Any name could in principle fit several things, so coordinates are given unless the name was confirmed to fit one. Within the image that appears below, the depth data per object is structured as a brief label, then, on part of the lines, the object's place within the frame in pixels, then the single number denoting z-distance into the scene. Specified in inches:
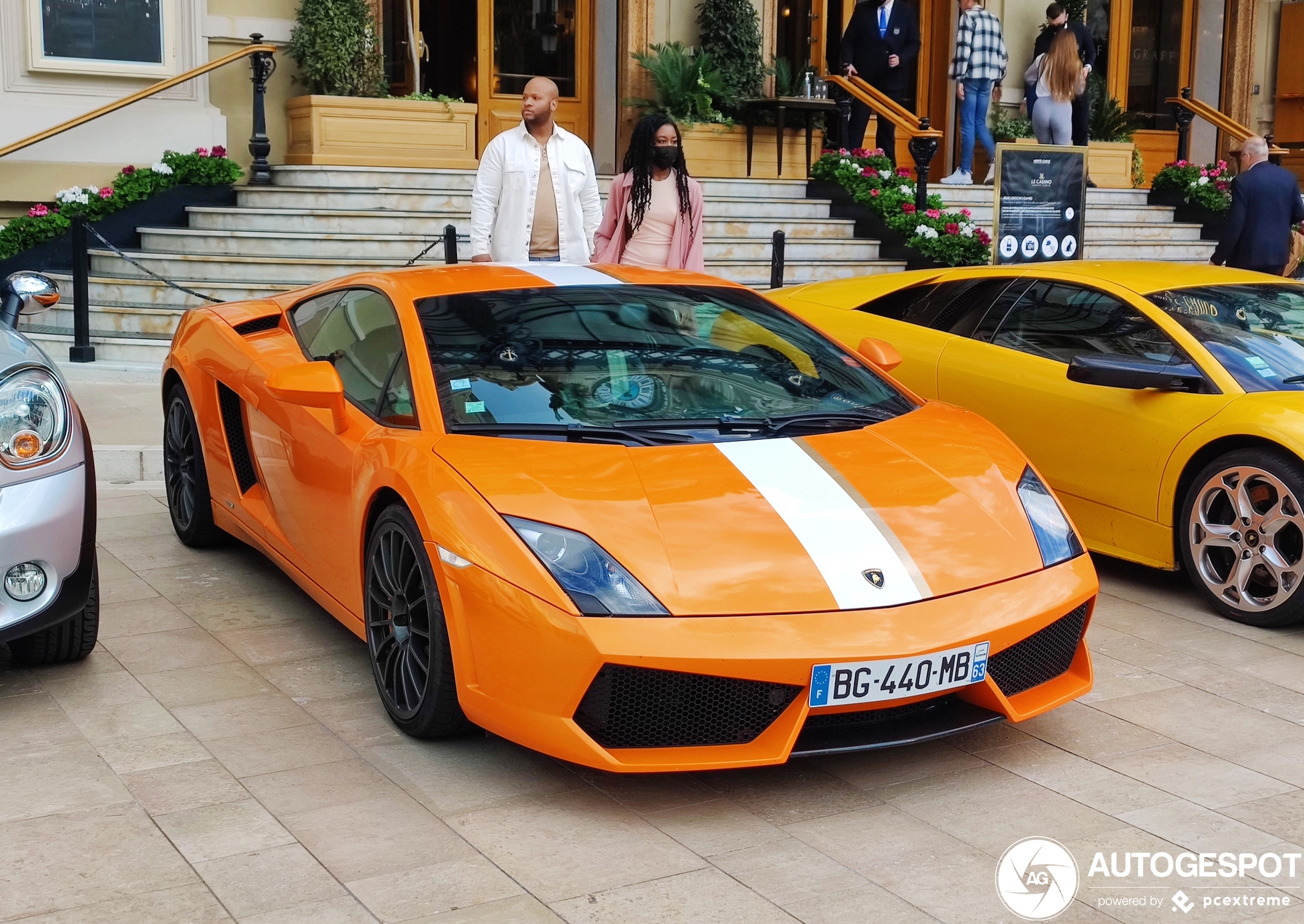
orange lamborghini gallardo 137.6
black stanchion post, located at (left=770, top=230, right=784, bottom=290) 423.8
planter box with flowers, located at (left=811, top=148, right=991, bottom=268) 500.7
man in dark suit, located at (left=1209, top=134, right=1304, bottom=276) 380.8
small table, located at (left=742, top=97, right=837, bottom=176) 564.1
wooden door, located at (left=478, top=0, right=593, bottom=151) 595.5
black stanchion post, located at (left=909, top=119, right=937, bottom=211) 514.3
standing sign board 432.5
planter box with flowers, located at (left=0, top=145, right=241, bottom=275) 457.7
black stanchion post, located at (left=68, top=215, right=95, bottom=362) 392.5
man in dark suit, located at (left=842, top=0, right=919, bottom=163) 586.9
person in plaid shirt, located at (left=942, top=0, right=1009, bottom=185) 576.4
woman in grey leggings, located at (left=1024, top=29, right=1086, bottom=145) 541.6
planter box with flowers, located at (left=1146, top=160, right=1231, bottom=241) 607.3
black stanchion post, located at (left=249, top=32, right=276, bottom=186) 490.0
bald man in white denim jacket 286.2
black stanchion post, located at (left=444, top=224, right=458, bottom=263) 401.1
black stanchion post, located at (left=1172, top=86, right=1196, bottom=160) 651.5
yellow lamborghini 206.8
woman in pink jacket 286.8
